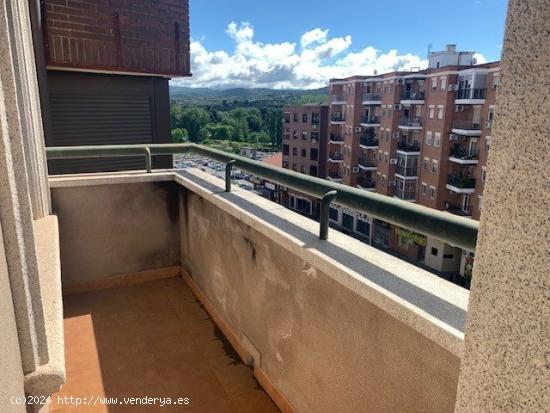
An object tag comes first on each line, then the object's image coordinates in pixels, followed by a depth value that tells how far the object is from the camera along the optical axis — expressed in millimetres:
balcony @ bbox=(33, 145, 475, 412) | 1766
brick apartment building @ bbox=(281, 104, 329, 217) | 43594
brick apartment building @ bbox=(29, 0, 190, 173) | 6027
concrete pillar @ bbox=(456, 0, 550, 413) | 791
